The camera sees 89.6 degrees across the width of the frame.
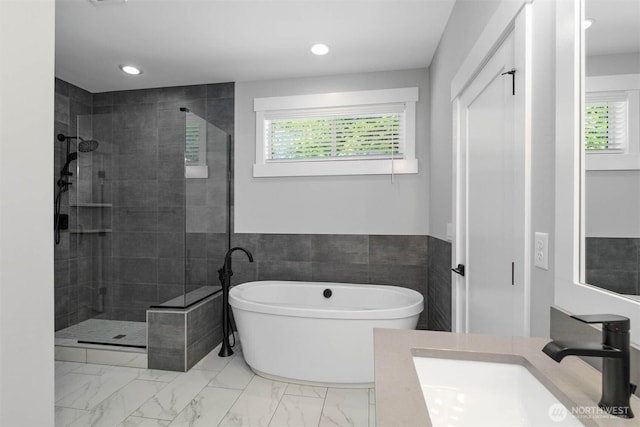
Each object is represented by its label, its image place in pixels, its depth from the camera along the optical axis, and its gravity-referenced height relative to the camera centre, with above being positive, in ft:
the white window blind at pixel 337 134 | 9.80 +2.47
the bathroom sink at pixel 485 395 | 2.27 -1.41
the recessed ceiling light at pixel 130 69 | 9.53 +4.27
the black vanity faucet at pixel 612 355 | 1.92 -0.86
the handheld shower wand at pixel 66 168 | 9.24 +1.24
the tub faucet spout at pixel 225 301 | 8.96 -2.63
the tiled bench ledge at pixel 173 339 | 8.10 -3.26
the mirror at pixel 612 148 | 2.28 +0.50
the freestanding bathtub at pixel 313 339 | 7.00 -2.86
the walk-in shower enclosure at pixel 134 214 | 9.40 -0.09
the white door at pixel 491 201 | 4.11 +0.17
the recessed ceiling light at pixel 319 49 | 8.40 +4.32
